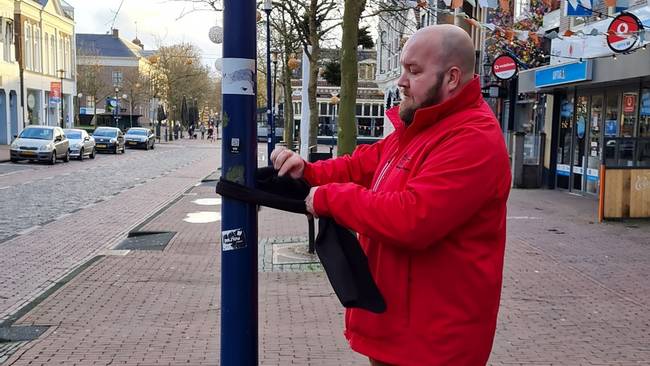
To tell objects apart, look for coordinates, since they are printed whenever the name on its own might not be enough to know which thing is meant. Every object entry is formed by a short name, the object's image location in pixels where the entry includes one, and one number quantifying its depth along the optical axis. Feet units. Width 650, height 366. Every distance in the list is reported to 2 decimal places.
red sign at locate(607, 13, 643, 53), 36.47
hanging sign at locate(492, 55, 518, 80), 59.31
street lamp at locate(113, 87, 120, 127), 210.30
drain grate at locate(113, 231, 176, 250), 30.01
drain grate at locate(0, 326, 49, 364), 15.68
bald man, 6.24
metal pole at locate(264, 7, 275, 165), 33.46
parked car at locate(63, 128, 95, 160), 99.04
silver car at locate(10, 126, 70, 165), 84.74
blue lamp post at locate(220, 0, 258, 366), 8.09
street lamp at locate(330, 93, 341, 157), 137.49
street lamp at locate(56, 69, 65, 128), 168.74
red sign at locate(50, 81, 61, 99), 154.40
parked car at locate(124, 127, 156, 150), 145.48
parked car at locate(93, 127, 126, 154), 120.37
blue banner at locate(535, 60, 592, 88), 48.34
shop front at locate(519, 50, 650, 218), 39.19
